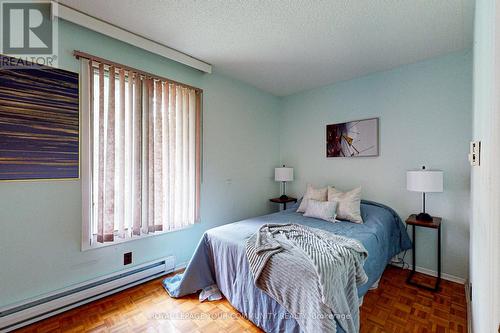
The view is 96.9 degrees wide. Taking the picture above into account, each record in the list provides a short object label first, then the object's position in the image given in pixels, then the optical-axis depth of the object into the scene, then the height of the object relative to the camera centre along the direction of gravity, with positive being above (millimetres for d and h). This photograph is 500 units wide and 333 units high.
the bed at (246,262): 1652 -865
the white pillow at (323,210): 2582 -537
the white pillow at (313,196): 2959 -412
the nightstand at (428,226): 2196 -742
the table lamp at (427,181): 2176 -156
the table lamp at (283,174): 3532 -144
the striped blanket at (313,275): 1327 -741
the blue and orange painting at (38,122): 1648 +338
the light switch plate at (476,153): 1095 +66
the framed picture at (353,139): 2896 +369
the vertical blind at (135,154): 2012 +115
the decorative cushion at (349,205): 2528 -469
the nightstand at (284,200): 3529 -567
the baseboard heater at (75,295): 1663 -1119
